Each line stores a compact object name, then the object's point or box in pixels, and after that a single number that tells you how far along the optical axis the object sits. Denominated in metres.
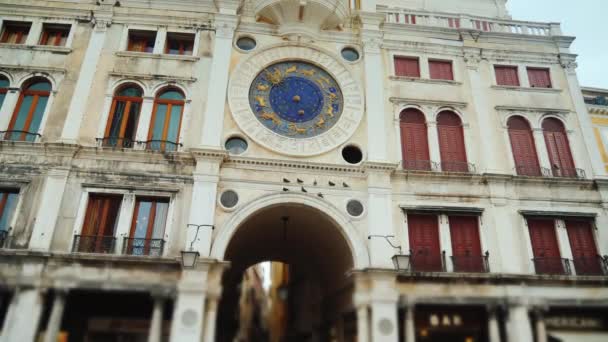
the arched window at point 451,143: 17.31
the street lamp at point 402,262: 14.47
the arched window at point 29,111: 15.82
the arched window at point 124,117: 16.12
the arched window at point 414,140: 17.19
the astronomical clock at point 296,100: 16.86
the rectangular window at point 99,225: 14.34
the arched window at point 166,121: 16.23
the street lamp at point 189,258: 13.65
